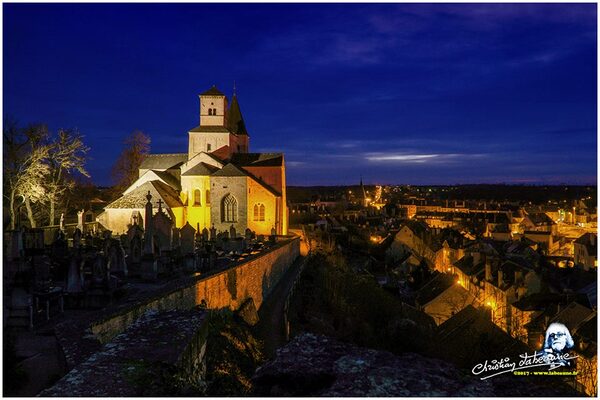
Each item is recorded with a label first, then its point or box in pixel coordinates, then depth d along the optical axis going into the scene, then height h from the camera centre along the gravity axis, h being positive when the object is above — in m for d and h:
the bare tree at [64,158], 29.47 +2.99
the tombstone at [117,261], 14.52 -1.79
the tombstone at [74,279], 10.73 -1.71
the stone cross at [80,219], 27.25 -0.88
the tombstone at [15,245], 11.06 -0.97
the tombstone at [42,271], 11.60 -1.84
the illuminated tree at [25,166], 25.02 +2.17
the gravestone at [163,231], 19.23 -1.15
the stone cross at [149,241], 14.95 -1.19
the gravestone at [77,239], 18.44 -1.38
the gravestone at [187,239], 19.05 -1.46
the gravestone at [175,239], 20.97 -1.66
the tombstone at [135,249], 16.87 -1.66
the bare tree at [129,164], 50.19 +4.35
